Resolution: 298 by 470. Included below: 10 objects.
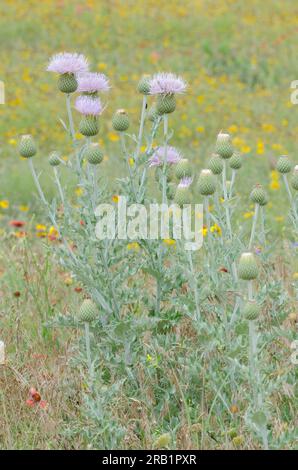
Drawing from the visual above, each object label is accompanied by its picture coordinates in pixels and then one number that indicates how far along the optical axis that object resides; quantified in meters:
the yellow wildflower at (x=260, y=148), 12.33
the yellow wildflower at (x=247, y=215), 9.40
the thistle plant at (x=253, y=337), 4.40
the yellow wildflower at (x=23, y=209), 10.15
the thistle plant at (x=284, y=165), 5.71
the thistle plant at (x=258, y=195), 5.39
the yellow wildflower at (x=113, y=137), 13.62
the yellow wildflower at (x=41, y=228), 8.63
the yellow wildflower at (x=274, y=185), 10.89
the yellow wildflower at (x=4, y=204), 9.92
